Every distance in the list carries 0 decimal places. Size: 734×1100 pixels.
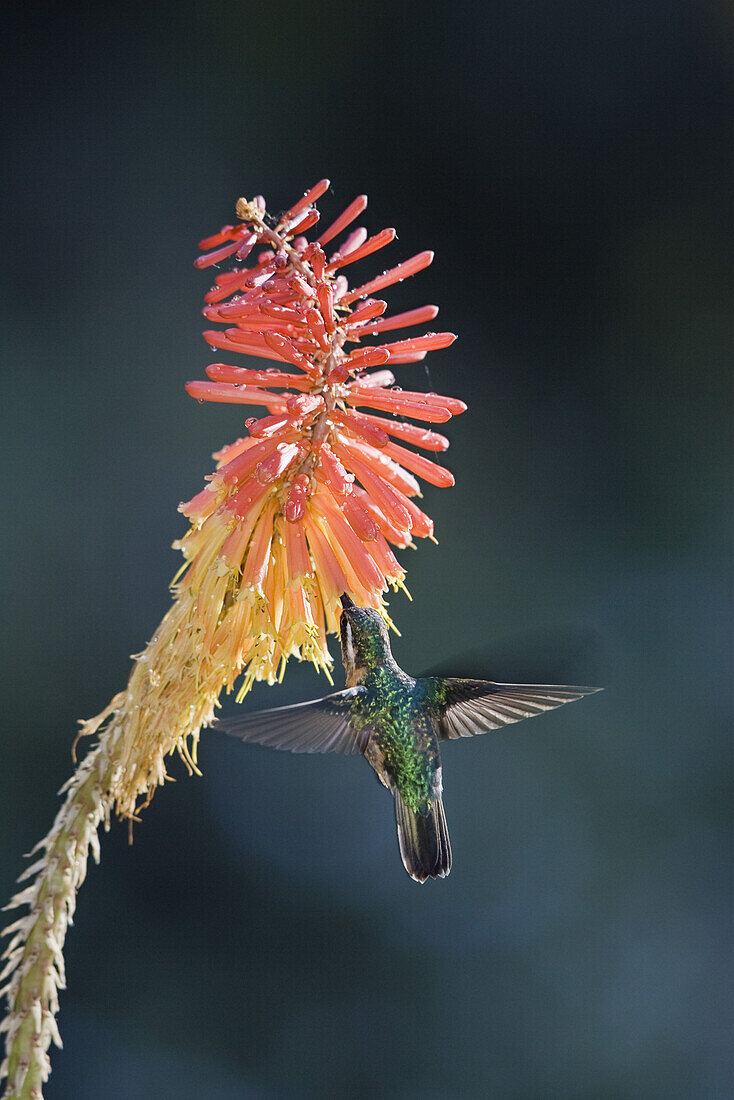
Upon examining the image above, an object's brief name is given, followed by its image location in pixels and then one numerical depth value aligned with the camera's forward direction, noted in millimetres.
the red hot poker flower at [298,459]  4090
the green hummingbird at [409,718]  4112
